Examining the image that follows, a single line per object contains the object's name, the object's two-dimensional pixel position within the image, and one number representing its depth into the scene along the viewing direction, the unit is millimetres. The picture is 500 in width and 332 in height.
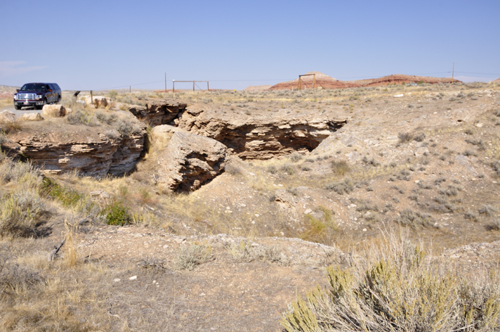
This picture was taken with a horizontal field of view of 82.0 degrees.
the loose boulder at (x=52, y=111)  12401
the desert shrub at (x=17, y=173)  7900
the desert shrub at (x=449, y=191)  13820
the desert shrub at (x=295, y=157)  20353
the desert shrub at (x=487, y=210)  11766
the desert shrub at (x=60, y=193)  8117
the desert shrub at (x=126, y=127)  13703
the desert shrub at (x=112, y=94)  19188
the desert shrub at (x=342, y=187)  14852
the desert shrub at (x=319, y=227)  11844
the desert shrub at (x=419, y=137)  17820
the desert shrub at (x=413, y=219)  12172
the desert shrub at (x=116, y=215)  7691
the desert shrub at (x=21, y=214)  5418
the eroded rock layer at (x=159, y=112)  17939
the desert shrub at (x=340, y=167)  17328
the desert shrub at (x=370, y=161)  17516
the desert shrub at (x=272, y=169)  17428
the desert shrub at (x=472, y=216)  11759
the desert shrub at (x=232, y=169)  15502
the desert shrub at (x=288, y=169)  17828
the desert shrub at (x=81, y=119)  12396
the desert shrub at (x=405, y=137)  18328
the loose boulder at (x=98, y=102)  15656
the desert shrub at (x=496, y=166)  14695
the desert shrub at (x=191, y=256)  5113
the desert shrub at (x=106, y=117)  13909
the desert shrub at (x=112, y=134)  12773
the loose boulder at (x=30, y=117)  11141
